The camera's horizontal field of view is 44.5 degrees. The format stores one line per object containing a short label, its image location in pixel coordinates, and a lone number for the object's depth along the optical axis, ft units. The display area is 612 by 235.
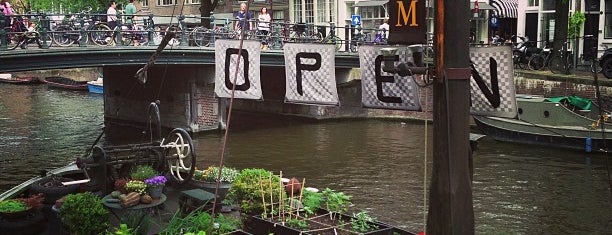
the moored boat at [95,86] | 145.74
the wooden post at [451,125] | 19.43
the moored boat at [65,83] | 151.64
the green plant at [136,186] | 31.83
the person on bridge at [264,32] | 91.76
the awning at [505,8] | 118.01
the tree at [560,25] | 92.22
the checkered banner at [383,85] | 29.19
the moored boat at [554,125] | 77.10
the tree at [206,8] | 104.68
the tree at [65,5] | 133.49
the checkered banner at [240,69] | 37.55
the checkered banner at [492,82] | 24.72
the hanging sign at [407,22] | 21.39
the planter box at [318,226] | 29.40
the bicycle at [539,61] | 97.96
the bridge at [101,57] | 66.18
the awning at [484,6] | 117.54
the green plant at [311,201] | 32.01
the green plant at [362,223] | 29.89
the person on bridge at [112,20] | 79.51
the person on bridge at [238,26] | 92.38
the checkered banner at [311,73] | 35.76
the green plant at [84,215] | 29.04
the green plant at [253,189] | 32.30
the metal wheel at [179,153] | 35.95
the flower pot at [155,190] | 32.73
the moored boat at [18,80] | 164.55
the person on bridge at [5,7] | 76.37
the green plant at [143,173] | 33.40
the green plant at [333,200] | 33.04
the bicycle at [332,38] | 88.94
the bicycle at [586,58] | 96.46
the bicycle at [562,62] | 92.20
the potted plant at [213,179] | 36.11
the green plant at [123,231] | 26.30
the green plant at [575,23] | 96.84
